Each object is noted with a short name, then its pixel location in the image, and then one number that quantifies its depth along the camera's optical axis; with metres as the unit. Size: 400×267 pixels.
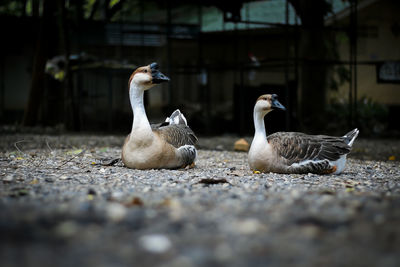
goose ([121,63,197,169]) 6.05
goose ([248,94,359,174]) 5.94
